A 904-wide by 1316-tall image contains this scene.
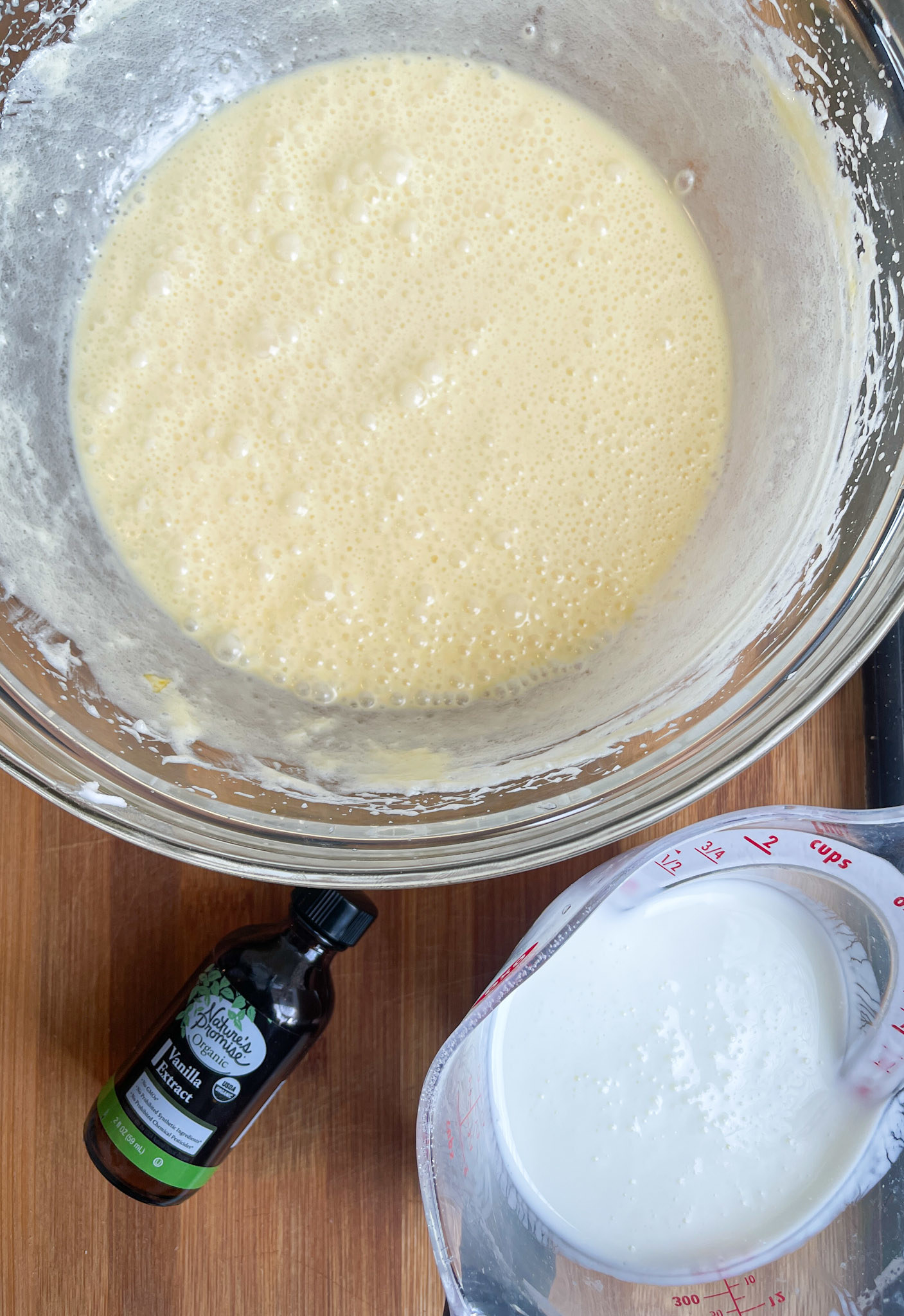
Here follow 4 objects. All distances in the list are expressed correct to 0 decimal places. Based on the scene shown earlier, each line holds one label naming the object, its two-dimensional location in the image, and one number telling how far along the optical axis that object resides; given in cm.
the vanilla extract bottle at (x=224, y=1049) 35
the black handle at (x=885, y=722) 37
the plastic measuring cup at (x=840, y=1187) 34
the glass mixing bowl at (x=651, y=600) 32
